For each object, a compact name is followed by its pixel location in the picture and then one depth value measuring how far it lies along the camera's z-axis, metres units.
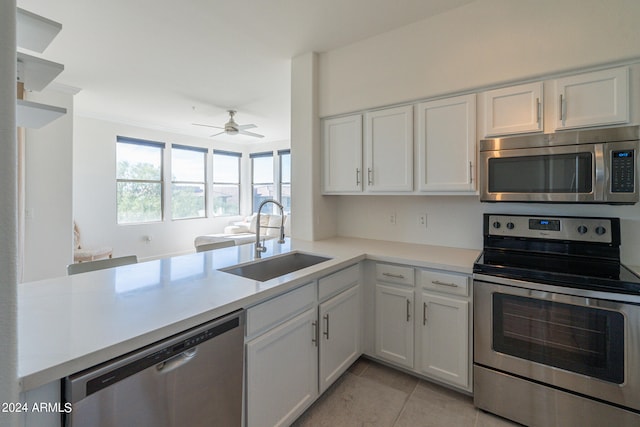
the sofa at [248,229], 5.96
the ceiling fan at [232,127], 4.58
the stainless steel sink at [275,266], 1.83
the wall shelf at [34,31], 1.04
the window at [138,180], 5.46
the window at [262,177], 7.46
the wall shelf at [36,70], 1.06
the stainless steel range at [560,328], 1.40
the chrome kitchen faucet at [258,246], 2.03
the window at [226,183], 7.12
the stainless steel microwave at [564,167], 1.54
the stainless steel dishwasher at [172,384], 0.81
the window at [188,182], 6.25
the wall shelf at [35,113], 1.05
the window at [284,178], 7.20
